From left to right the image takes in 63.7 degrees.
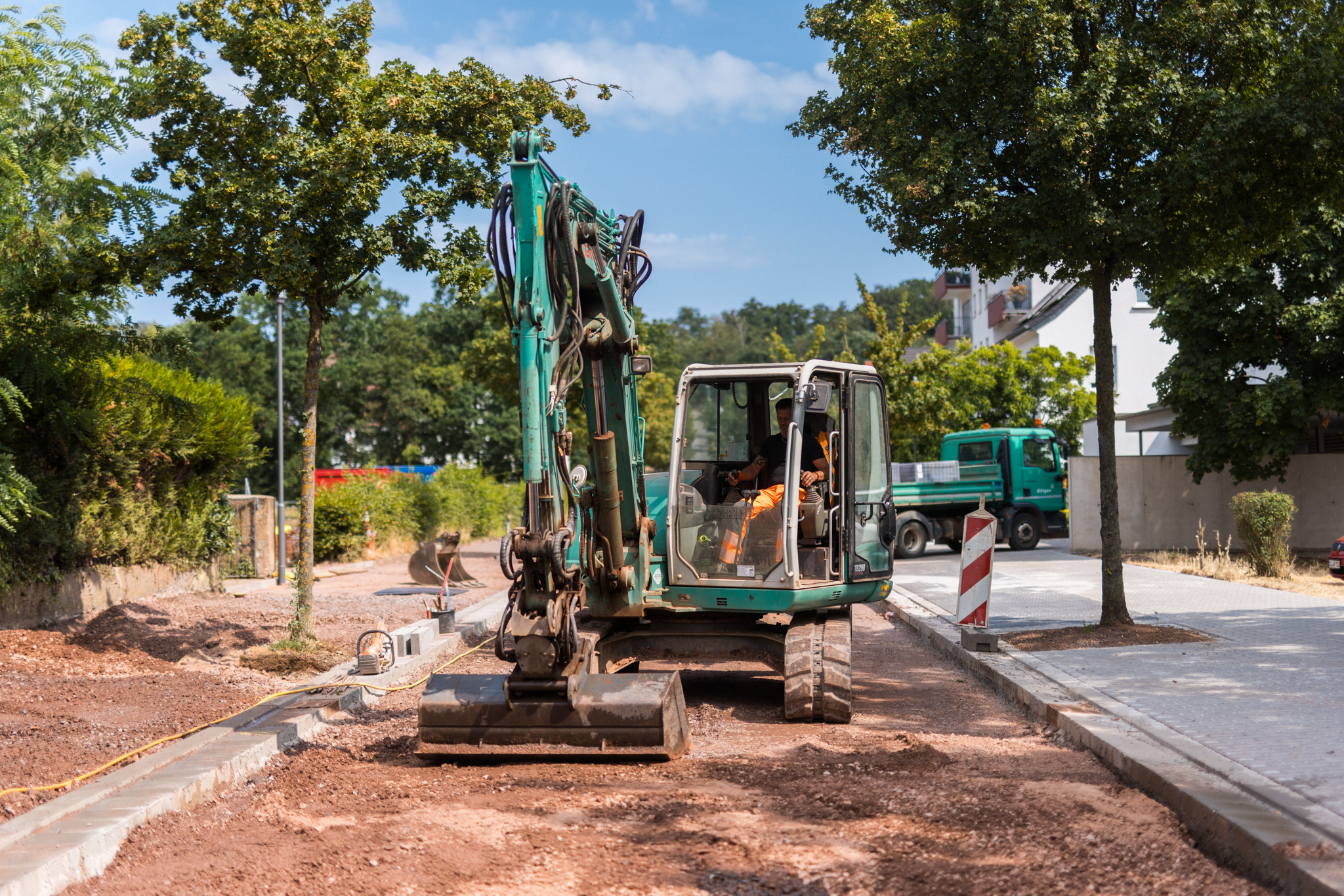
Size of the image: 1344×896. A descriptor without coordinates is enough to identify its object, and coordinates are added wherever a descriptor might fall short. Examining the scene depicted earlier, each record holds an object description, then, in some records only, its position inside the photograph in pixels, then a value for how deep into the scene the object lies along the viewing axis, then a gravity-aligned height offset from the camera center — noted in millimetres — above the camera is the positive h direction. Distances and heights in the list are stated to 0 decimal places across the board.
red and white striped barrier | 10664 -859
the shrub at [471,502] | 30094 -362
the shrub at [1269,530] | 16875 -819
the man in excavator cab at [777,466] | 8461 +157
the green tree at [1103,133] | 9609 +3203
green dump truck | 24625 -137
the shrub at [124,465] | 10453 +348
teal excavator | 6289 -293
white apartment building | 35625 +5533
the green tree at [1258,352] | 18672 +2268
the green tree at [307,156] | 9406 +3011
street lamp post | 18141 +308
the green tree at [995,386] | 31922 +3037
